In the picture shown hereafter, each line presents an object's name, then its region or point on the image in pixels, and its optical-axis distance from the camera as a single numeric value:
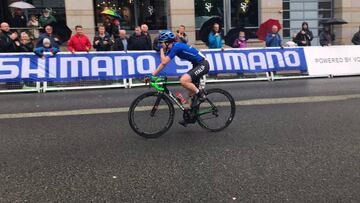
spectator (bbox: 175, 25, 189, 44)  15.30
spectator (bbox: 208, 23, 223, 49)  15.38
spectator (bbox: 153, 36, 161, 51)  13.73
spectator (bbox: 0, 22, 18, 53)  13.36
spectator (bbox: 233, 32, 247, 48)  15.78
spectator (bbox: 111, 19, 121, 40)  16.00
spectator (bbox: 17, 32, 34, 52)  13.62
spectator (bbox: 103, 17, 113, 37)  16.31
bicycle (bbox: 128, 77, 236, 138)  7.00
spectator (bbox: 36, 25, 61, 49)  13.88
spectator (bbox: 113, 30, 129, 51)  14.25
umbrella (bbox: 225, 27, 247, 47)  16.45
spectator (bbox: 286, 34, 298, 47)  15.98
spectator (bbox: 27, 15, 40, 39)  17.66
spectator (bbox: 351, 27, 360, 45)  17.67
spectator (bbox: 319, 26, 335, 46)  16.84
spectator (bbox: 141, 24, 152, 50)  14.47
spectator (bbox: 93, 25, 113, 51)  14.17
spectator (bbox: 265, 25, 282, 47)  15.78
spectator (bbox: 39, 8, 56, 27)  16.31
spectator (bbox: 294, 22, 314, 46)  16.53
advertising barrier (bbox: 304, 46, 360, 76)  14.85
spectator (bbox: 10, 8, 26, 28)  17.92
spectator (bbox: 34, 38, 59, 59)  12.80
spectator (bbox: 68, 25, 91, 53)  13.80
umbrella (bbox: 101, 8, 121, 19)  17.59
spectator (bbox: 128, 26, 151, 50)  14.26
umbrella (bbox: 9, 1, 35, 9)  17.02
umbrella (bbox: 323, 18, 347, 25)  17.93
